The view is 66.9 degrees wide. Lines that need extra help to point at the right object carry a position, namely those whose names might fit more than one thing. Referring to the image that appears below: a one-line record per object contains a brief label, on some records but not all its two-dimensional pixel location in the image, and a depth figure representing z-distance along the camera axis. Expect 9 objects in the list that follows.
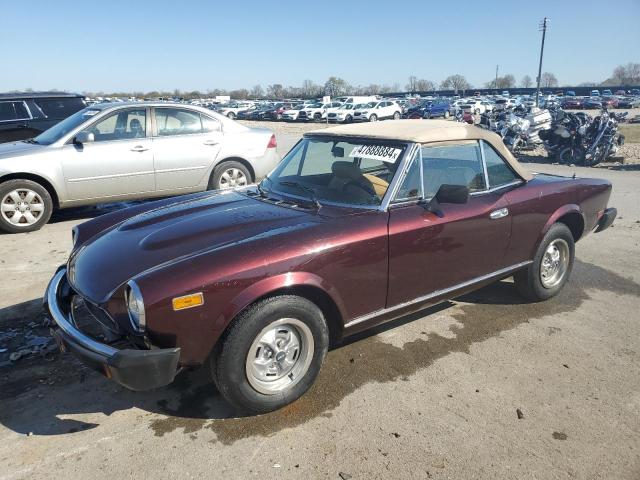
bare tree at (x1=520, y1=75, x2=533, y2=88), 147.65
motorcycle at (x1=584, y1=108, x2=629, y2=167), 13.46
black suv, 8.94
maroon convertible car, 2.55
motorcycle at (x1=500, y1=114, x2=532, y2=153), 15.64
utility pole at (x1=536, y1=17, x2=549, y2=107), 46.72
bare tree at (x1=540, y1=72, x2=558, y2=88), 141.50
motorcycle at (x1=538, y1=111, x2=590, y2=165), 13.81
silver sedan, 6.48
